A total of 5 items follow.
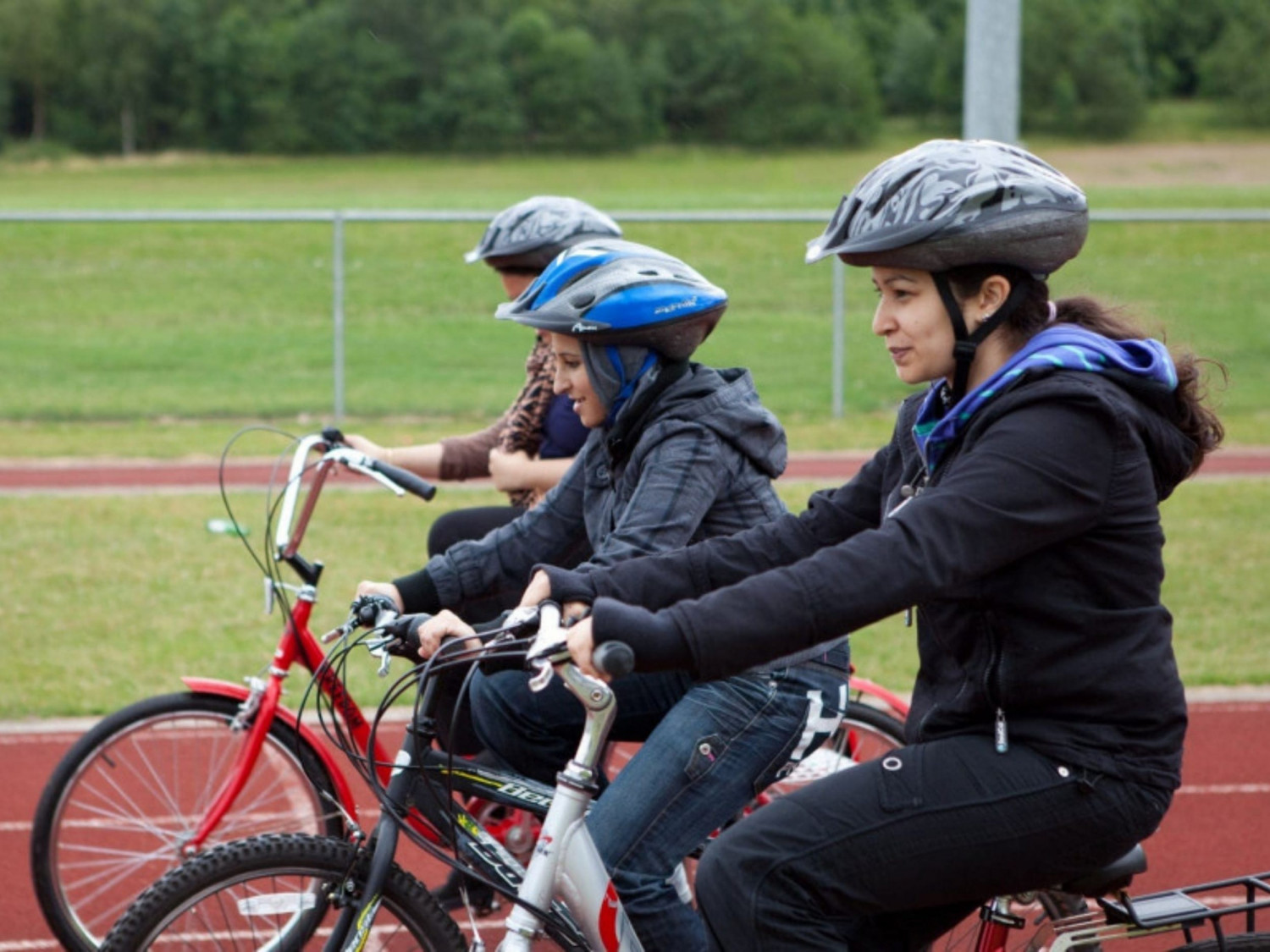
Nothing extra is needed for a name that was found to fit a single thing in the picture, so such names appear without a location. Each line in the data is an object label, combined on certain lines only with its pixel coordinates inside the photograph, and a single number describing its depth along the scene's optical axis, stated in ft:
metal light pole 59.11
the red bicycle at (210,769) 28.71
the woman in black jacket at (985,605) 17.84
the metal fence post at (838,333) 93.61
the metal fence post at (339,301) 90.48
